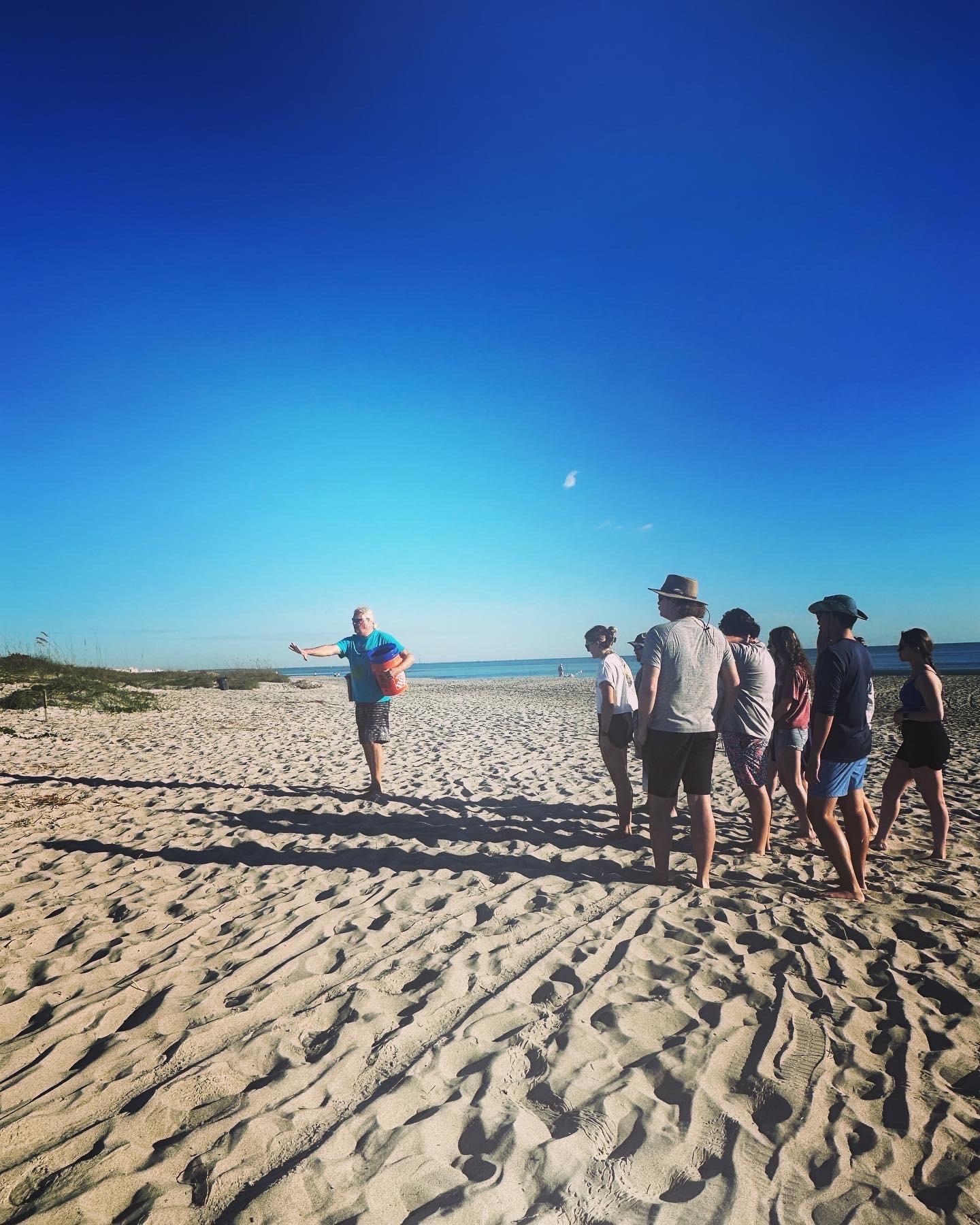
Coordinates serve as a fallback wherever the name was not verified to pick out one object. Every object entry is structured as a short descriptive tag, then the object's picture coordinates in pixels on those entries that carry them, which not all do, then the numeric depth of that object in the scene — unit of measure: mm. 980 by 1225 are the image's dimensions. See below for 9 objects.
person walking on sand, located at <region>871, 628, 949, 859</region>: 4707
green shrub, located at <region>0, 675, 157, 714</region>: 15734
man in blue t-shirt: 6633
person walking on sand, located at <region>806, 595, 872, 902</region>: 4035
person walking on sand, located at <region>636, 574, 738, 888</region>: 4113
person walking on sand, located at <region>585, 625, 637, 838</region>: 5305
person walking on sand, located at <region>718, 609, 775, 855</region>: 4871
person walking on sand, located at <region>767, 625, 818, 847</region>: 4969
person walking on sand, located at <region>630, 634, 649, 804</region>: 5418
